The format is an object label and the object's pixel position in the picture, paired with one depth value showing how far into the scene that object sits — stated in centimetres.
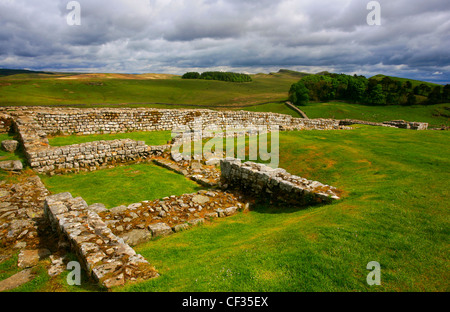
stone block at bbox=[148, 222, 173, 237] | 853
